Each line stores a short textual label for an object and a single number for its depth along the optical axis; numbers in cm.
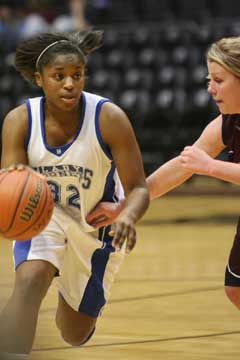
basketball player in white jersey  696
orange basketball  632
